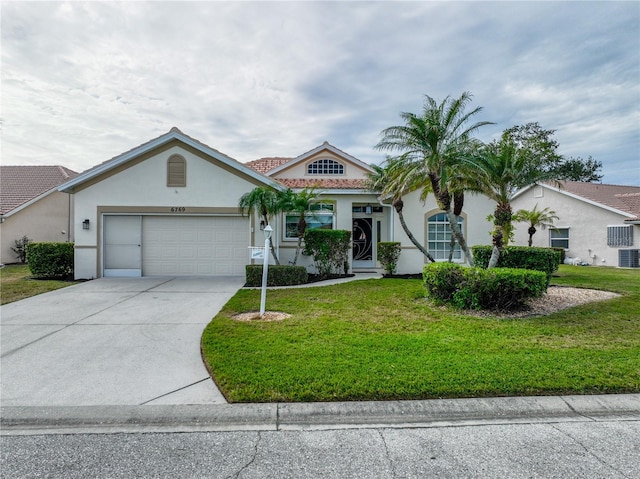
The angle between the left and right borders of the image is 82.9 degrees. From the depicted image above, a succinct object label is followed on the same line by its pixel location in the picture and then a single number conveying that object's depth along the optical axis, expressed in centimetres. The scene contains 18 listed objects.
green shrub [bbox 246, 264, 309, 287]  1148
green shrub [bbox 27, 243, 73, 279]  1294
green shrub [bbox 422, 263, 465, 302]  817
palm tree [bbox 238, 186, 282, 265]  1152
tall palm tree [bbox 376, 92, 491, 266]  923
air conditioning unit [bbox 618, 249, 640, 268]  1905
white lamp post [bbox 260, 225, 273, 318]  733
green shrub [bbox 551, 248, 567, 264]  2055
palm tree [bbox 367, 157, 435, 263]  1059
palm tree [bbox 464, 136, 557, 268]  885
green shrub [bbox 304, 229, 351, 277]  1323
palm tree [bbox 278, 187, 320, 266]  1187
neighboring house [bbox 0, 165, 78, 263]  1831
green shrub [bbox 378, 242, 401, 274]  1423
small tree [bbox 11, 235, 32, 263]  1853
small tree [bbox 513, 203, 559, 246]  1919
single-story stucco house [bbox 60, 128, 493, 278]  1287
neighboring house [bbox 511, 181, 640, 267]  1944
